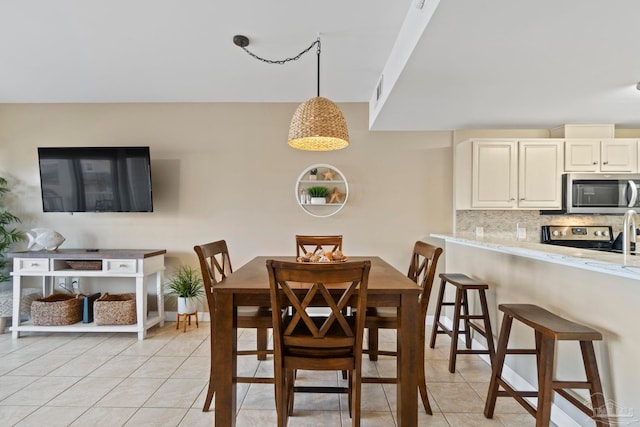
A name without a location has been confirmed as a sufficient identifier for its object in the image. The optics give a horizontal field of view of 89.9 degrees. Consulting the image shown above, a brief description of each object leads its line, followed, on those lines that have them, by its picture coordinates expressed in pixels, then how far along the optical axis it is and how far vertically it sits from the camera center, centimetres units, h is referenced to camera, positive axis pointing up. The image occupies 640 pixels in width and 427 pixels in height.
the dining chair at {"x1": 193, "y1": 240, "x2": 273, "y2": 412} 192 -72
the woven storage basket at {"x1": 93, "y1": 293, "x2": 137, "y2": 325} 321 -108
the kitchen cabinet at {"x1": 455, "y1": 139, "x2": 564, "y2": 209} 341 +33
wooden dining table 171 -71
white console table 322 -67
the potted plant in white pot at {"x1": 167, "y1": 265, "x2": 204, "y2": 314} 348 -92
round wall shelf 368 +17
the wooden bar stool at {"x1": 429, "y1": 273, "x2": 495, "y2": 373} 246 -91
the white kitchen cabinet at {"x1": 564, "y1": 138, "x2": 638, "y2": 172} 337 +50
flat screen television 352 +28
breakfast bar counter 147 -58
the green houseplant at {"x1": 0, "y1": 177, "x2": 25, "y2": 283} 361 -33
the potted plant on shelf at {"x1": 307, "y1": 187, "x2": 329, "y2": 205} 363 +10
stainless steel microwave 339 +13
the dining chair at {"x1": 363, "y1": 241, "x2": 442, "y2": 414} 195 -73
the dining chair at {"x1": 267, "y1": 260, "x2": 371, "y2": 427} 147 -65
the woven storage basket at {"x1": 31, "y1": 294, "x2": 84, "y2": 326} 322 -109
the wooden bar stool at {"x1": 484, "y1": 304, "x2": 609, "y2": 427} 150 -80
